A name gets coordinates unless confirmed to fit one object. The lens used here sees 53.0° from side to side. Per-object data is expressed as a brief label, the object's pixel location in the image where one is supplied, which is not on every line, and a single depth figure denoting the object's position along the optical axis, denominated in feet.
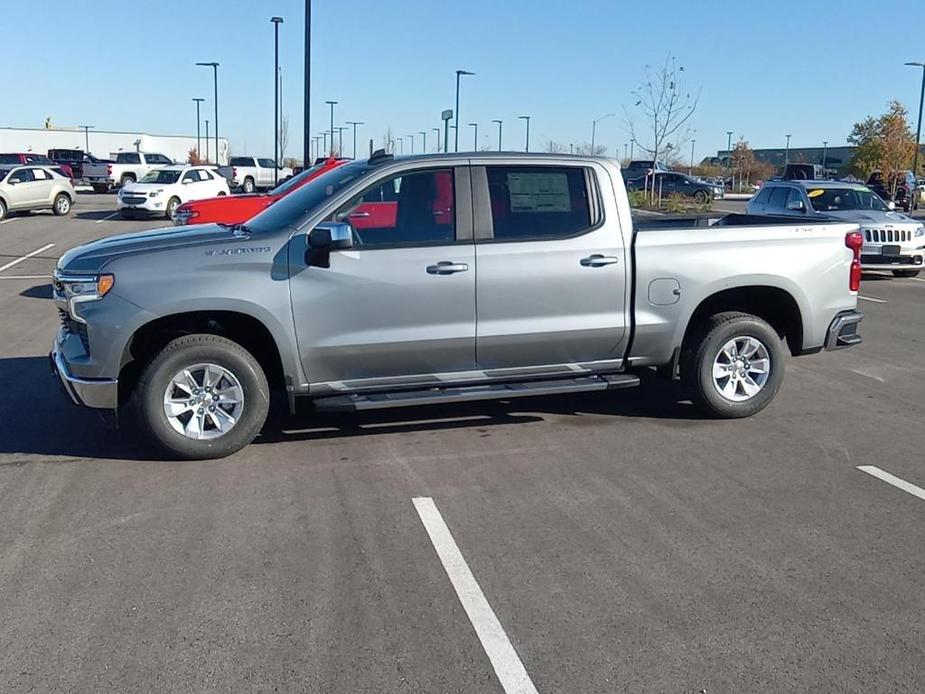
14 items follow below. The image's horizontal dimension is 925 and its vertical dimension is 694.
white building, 294.66
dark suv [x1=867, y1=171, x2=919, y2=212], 136.05
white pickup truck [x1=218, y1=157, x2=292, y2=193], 142.61
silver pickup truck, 19.60
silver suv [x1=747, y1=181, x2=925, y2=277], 53.31
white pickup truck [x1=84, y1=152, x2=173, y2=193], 145.59
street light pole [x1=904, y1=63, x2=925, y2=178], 149.48
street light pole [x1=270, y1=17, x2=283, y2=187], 116.78
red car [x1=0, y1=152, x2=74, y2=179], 145.48
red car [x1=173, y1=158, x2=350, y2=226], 47.14
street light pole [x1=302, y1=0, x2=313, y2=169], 69.51
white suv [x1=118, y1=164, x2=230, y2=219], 92.02
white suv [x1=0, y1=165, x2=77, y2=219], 91.81
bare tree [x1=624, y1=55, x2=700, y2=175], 107.04
